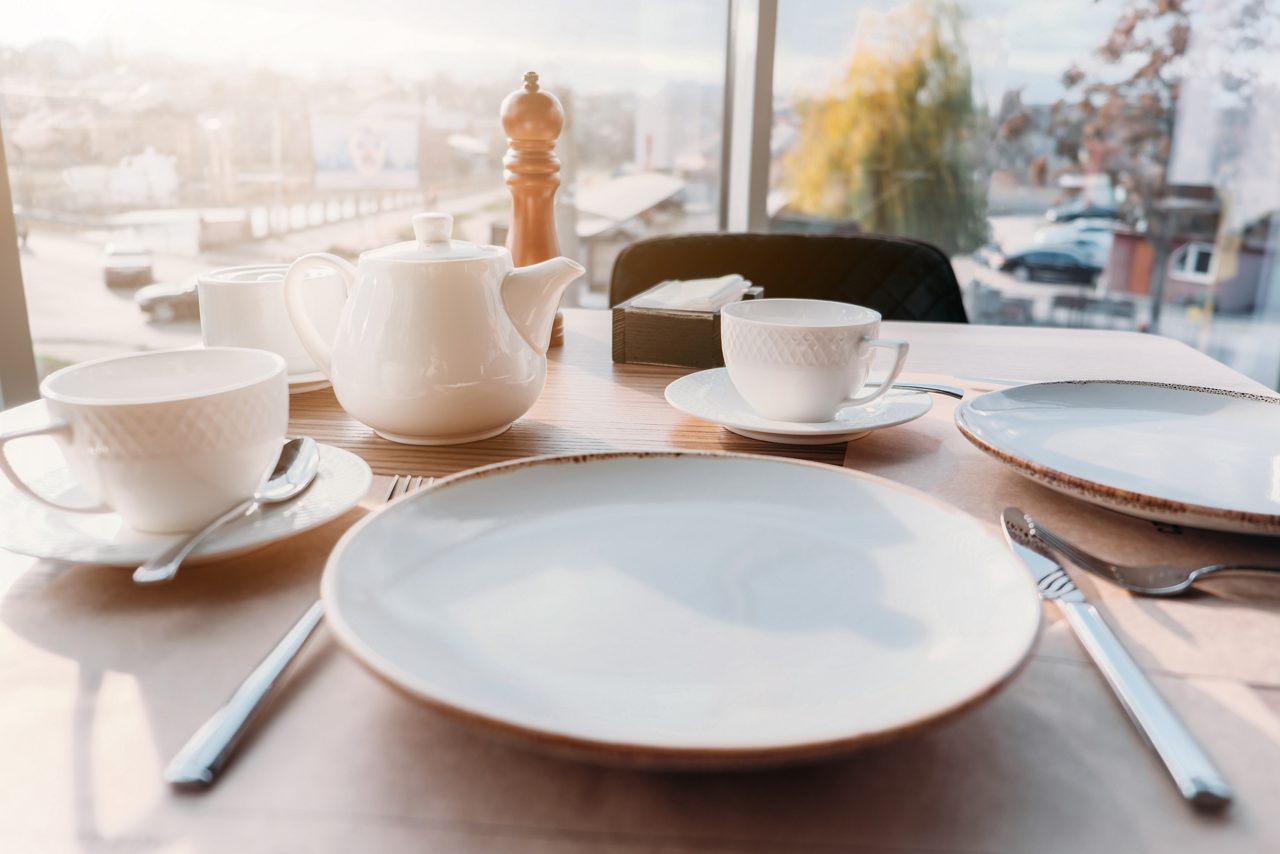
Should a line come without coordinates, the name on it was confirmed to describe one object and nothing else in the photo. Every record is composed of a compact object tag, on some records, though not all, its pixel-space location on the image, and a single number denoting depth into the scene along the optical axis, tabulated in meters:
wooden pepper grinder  0.86
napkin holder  0.83
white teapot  0.59
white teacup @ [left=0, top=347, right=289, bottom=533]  0.42
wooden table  0.27
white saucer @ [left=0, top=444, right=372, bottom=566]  0.42
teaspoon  0.40
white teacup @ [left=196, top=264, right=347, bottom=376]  0.69
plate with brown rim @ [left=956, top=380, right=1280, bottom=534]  0.47
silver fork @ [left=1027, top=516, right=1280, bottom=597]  0.42
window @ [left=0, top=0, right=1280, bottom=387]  1.87
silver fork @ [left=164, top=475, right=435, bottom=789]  0.29
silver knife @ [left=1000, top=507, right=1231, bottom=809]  0.29
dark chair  1.29
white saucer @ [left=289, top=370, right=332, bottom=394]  0.74
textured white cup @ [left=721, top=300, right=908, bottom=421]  0.61
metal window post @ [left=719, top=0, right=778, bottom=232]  2.02
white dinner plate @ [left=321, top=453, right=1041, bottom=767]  0.28
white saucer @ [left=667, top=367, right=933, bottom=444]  0.61
